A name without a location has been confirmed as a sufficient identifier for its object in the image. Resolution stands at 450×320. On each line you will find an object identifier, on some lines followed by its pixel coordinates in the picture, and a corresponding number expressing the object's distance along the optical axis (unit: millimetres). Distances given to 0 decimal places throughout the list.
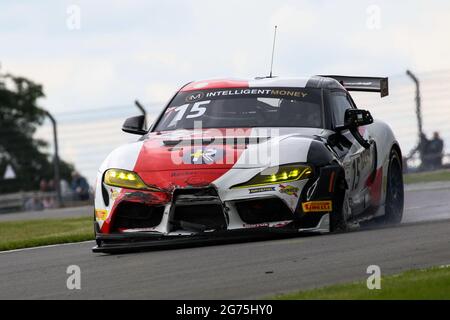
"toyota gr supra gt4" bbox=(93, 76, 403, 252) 9898
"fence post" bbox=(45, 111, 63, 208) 25872
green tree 30953
